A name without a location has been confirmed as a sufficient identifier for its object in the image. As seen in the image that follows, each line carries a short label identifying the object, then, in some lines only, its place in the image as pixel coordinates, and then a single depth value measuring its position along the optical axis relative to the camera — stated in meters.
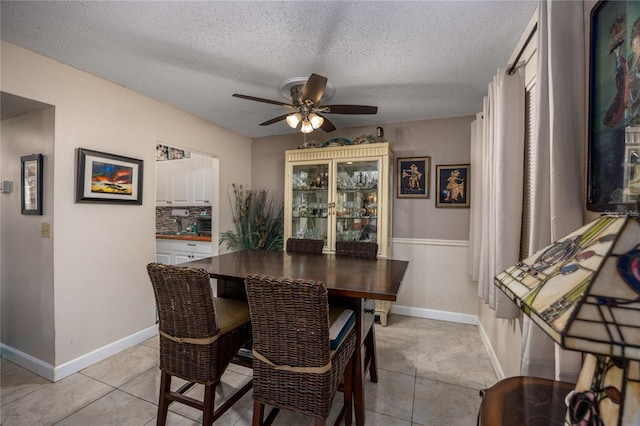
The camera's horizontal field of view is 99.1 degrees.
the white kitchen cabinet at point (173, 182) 4.08
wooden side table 0.73
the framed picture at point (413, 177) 3.32
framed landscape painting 2.19
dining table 1.41
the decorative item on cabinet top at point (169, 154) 4.18
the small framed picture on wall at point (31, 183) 2.10
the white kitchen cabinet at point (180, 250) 3.71
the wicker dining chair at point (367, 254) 2.05
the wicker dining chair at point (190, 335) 1.37
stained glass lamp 0.41
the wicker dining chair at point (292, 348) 1.18
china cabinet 3.15
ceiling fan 1.85
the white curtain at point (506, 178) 1.65
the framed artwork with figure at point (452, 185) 3.17
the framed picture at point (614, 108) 0.76
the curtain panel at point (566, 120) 1.01
